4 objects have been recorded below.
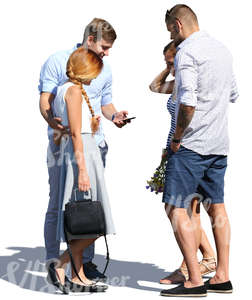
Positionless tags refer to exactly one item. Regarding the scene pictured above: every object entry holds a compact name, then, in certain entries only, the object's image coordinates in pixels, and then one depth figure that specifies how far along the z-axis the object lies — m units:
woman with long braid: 10.27
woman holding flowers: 10.84
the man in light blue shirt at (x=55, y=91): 10.97
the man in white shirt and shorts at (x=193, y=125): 10.10
